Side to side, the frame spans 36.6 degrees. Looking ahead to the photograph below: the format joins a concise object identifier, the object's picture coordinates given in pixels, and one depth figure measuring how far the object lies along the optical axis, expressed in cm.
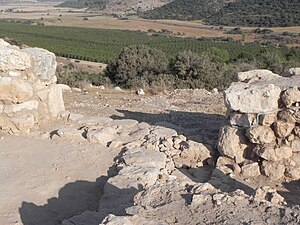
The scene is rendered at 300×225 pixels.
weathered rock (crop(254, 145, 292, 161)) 725
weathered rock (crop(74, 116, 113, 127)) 890
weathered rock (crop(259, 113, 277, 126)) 730
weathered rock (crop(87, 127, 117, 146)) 821
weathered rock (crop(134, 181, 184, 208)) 515
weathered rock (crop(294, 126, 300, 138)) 721
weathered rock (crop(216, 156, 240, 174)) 759
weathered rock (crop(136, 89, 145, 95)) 1331
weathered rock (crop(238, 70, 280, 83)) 837
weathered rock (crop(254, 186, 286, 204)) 506
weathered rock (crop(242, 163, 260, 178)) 745
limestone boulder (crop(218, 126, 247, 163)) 763
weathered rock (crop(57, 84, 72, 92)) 1296
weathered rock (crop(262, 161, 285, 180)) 729
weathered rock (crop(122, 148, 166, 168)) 721
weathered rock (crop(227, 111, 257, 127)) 737
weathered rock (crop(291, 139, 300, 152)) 729
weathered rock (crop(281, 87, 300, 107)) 718
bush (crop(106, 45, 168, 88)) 1705
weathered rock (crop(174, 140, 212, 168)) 799
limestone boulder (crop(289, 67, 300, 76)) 862
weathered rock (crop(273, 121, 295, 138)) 722
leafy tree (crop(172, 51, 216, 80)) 1579
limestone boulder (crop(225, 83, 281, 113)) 729
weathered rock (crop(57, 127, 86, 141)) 834
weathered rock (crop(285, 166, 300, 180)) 726
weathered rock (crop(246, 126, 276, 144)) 731
